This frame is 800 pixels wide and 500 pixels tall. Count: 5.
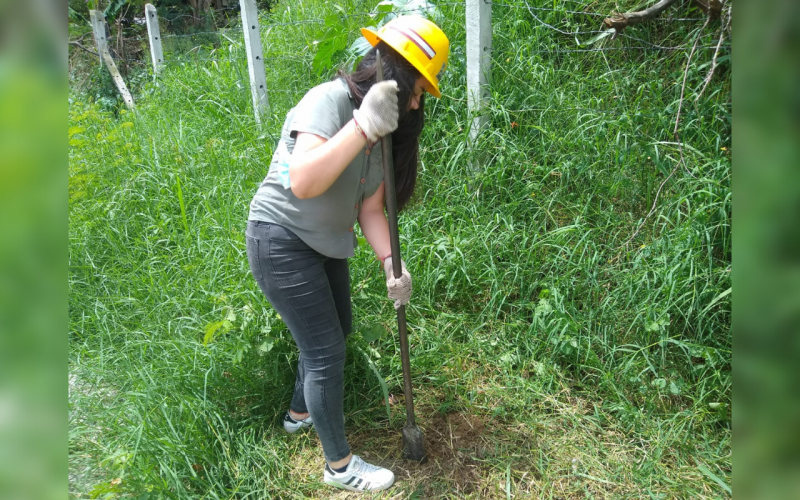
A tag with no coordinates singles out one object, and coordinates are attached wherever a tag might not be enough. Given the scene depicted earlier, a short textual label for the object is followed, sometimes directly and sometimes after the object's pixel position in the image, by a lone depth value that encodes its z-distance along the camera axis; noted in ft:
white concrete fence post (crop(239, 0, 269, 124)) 16.30
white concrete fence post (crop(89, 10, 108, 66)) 27.75
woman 6.53
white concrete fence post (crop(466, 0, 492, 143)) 12.19
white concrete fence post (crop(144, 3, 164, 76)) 23.93
